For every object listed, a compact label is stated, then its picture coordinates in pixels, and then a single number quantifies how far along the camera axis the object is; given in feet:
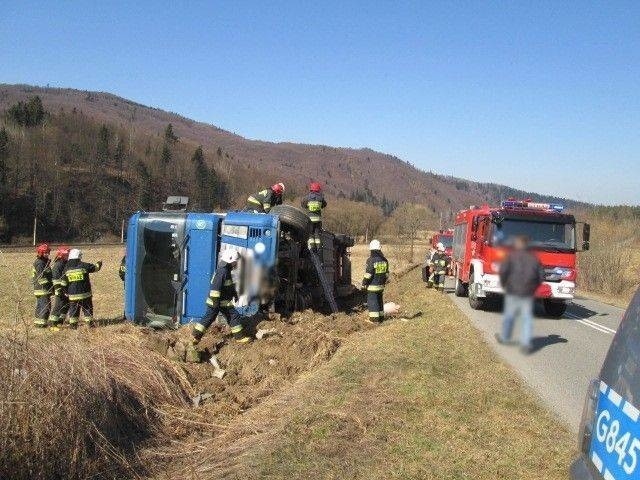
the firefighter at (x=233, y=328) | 26.68
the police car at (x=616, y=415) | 10.06
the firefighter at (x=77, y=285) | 46.26
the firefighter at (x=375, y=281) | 38.37
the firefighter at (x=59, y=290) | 47.67
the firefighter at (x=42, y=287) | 47.83
